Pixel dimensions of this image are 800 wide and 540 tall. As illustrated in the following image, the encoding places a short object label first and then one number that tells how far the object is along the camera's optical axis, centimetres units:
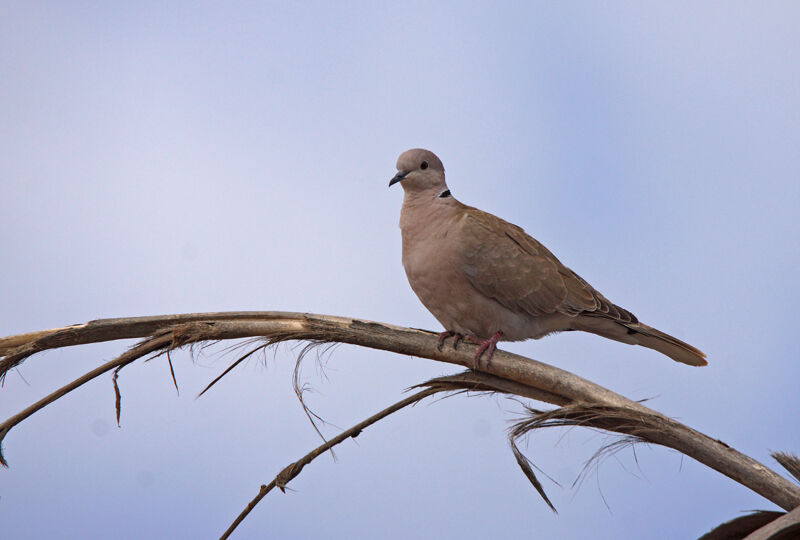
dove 741
